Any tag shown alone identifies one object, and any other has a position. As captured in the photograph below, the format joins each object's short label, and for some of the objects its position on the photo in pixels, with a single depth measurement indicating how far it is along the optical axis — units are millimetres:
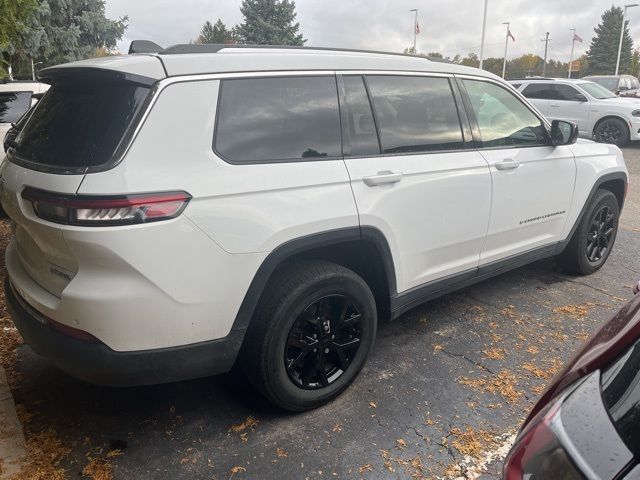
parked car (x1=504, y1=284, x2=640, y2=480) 1046
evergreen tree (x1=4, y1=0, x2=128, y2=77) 13109
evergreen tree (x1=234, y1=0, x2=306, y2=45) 26938
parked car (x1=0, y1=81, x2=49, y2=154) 6873
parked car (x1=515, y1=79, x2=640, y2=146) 13125
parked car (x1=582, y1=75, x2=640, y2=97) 18406
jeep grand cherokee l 2131
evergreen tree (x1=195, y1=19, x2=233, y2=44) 50672
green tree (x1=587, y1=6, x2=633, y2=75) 60031
